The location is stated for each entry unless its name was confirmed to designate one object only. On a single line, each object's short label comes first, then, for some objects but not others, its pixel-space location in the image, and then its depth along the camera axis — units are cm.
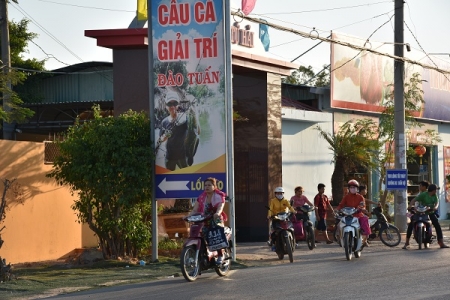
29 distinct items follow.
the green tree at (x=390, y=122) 3112
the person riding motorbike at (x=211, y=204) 1571
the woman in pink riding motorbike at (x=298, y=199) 2360
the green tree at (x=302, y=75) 4608
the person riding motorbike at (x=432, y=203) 2267
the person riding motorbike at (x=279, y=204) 2022
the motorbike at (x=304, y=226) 2233
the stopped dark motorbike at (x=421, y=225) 2227
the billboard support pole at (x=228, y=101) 1888
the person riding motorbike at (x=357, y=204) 2027
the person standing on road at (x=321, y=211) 2514
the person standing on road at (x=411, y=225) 2262
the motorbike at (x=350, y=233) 1906
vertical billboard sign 1892
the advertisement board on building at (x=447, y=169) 4029
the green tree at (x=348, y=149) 2922
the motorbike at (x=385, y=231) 2338
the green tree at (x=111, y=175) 1850
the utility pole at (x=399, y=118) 2703
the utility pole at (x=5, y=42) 2741
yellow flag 2262
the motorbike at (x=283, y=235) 1922
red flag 2295
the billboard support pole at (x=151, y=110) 1900
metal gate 2656
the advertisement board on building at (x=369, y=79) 3133
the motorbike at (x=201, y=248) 1514
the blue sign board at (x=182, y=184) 1889
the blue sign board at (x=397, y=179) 2641
